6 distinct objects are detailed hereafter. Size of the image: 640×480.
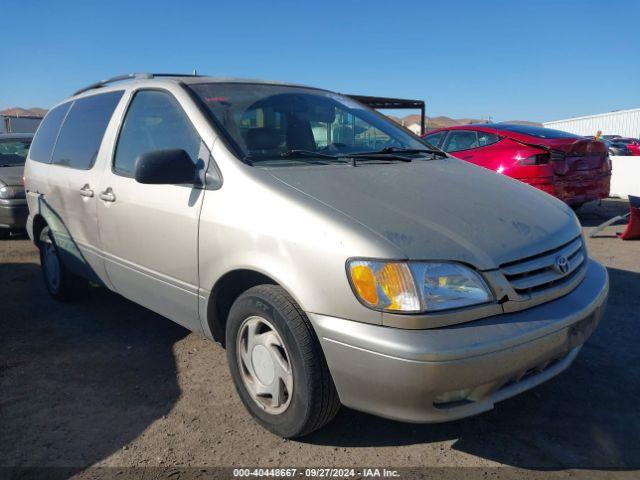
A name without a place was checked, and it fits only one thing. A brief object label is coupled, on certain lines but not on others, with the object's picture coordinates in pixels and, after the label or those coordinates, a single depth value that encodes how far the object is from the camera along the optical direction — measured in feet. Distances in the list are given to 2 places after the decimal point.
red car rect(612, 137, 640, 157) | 77.83
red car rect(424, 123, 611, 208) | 22.74
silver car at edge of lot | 22.99
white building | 144.87
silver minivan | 6.61
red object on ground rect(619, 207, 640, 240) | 21.47
